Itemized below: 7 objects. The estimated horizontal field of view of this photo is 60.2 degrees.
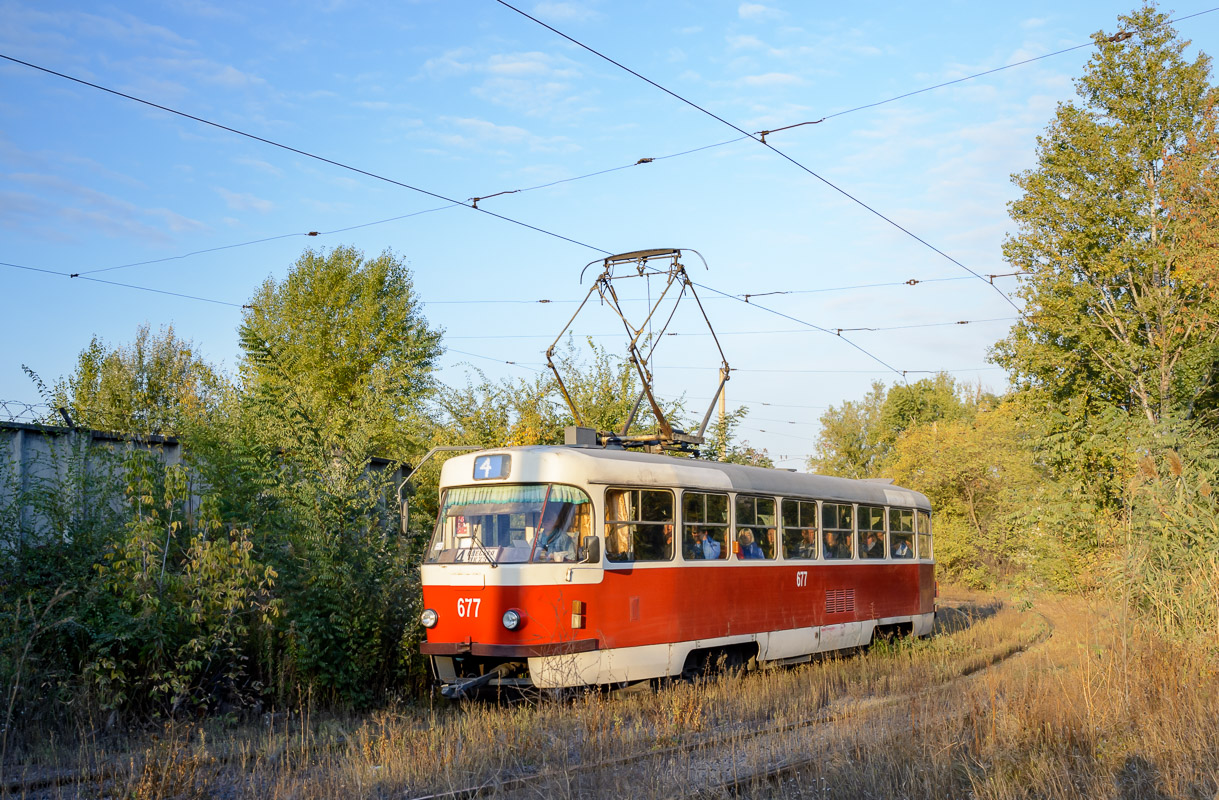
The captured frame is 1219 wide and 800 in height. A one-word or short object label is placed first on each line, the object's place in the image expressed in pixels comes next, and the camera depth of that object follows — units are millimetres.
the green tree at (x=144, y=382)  39250
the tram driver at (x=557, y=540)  10523
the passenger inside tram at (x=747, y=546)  12797
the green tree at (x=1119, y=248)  19938
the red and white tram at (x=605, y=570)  10352
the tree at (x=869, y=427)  58906
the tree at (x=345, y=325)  40844
